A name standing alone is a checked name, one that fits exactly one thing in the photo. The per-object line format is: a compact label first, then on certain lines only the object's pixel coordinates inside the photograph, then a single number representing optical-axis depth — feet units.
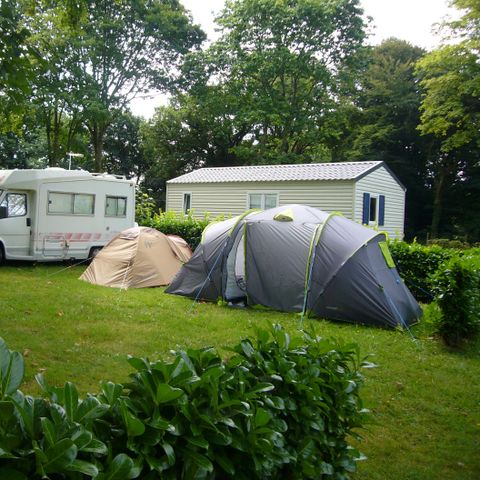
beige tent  34.33
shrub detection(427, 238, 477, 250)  65.41
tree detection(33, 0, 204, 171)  65.77
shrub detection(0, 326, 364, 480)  4.48
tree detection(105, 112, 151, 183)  102.22
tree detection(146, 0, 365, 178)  81.92
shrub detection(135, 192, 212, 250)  44.32
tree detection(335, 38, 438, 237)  93.04
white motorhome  39.22
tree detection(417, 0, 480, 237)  63.72
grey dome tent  25.88
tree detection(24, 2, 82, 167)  58.82
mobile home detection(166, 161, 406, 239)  56.54
